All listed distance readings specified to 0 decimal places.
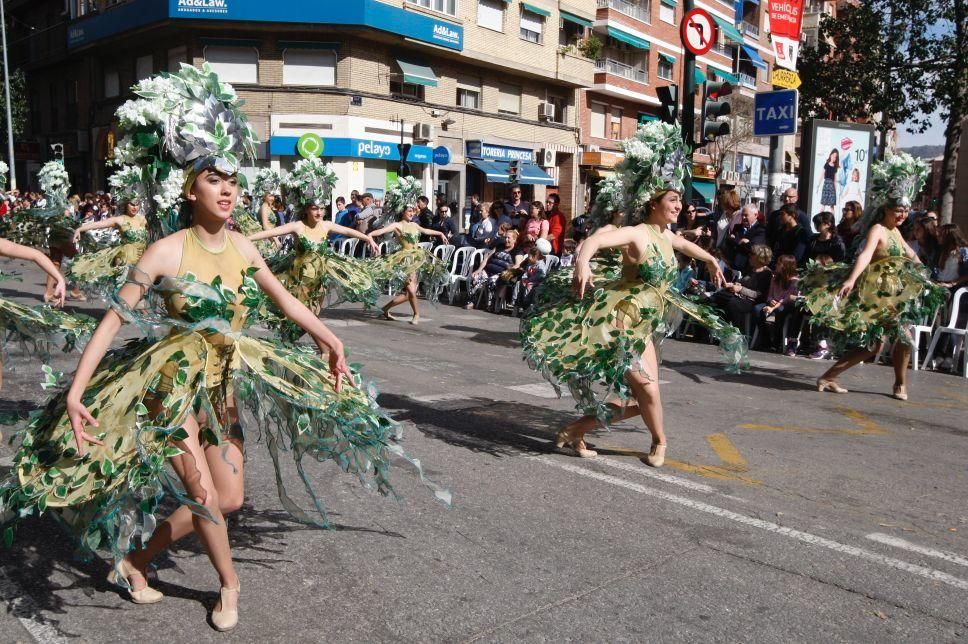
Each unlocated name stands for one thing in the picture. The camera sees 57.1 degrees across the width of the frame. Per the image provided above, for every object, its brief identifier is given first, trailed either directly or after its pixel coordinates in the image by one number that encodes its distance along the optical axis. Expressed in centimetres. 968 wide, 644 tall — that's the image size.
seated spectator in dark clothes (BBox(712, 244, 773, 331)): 1188
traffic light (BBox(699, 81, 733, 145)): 1295
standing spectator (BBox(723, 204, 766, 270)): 1251
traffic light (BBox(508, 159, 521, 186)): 2630
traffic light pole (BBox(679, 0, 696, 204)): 1274
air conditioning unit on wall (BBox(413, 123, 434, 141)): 3142
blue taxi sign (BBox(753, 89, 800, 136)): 1320
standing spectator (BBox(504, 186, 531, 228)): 1630
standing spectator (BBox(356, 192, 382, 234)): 1897
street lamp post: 3493
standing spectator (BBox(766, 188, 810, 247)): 1226
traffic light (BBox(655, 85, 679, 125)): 1274
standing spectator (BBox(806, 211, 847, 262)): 1148
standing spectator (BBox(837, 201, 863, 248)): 1194
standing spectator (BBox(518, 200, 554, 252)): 1475
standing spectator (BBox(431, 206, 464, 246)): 1748
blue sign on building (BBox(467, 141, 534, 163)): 3341
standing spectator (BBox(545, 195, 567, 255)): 1553
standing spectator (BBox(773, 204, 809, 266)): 1200
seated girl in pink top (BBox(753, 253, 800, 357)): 1145
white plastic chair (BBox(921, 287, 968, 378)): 1031
